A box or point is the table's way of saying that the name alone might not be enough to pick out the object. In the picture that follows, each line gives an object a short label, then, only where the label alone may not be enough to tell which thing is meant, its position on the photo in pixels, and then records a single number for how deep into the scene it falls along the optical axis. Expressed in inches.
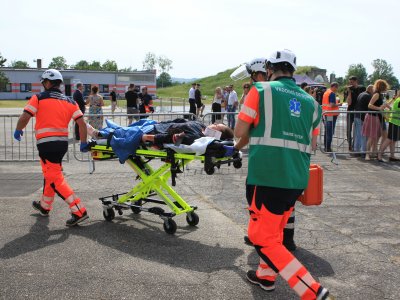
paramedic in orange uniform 249.8
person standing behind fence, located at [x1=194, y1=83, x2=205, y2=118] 868.0
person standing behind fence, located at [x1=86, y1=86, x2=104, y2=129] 606.0
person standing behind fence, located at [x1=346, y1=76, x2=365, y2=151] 530.6
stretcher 211.2
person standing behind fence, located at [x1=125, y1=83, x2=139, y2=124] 672.4
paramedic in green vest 154.3
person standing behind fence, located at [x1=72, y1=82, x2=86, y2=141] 586.2
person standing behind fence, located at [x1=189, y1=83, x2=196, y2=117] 863.1
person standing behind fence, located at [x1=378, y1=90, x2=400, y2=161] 454.6
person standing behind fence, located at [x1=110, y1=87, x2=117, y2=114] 1024.9
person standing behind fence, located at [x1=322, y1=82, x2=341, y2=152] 494.3
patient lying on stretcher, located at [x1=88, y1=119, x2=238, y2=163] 210.7
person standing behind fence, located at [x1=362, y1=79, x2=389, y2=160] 466.6
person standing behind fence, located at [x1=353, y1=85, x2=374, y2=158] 482.6
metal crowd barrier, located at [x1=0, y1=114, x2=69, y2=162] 462.6
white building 2618.1
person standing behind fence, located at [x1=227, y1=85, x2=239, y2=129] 738.8
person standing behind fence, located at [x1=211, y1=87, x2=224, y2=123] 785.1
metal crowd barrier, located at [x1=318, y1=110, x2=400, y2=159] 467.7
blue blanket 229.9
